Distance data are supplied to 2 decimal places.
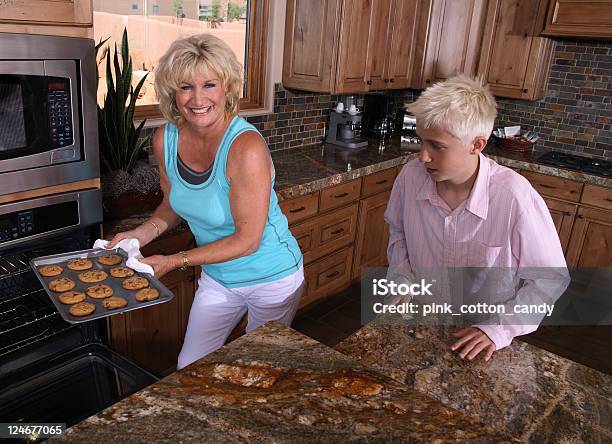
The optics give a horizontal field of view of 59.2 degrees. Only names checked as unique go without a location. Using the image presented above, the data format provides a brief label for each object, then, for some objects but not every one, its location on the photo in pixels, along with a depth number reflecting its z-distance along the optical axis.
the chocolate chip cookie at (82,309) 1.35
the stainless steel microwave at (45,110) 1.37
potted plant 2.08
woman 1.57
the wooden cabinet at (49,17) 1.32
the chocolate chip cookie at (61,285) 1.47
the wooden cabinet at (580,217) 3.50
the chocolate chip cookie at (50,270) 1.53
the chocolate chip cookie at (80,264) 1.58
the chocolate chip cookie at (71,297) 1.41
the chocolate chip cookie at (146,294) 1.45
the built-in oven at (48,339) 1.47
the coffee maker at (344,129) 3.81
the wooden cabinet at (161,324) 2.13
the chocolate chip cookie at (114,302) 1.41
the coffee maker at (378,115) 4.14
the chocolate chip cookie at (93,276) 1.53
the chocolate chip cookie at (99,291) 1.46
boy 1.42
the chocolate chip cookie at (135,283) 1.51
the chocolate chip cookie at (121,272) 1.56
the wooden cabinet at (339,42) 3.25
